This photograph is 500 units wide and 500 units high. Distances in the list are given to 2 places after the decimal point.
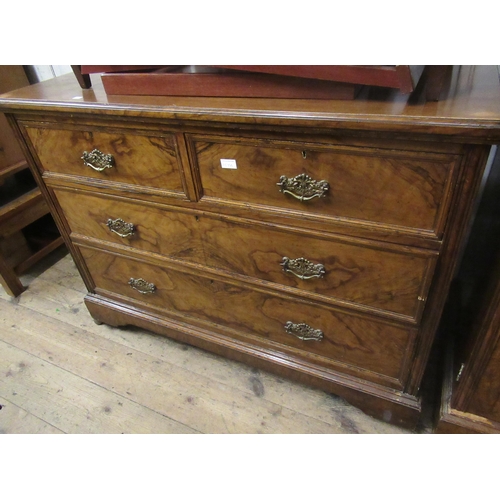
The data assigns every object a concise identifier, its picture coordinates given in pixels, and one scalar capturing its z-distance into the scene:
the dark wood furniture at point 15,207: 1.58
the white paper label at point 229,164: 0.83
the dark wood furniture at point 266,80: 0.67
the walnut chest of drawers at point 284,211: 0.69
